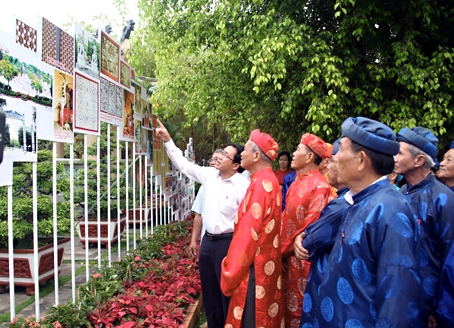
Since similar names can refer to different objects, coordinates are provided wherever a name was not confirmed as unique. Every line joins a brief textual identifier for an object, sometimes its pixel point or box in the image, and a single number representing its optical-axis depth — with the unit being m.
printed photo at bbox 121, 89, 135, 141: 4.52
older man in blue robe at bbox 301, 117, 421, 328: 1.54
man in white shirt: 3.55
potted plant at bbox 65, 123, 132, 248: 7.38
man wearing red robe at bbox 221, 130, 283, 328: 2.79
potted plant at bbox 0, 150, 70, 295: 4.62
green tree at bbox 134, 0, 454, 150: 5.95
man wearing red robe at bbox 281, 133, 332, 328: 3.07
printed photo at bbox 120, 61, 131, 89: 4.44
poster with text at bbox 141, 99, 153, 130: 5.27
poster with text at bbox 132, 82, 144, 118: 4.92
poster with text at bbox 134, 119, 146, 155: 4.94
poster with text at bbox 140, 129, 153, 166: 5.30
